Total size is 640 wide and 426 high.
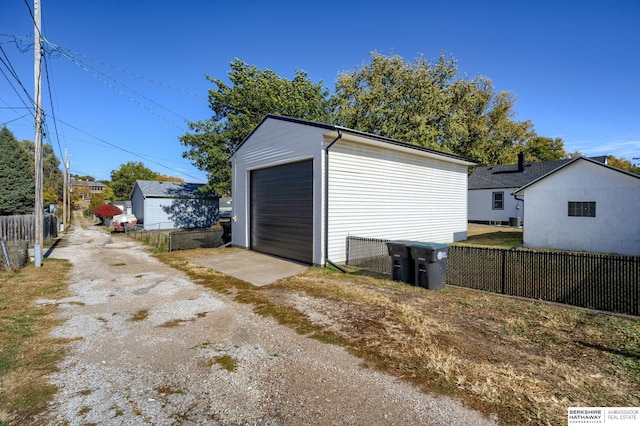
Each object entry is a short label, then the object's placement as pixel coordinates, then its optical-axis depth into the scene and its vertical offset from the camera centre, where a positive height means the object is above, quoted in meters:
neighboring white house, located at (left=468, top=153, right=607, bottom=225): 25.23 +1.88
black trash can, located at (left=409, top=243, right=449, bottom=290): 7.10 -1.28
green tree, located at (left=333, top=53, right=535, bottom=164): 23.84 +8.94
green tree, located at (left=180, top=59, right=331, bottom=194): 21.14 +7.34
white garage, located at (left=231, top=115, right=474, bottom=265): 9.89 +0.81
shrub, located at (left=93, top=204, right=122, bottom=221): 31.16 -0.13
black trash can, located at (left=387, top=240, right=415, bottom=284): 7.59 -1.28
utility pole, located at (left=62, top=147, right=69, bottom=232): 31.49 +2.87
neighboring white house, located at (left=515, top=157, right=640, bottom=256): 12.09 +0.08
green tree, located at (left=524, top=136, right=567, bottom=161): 40.49 +8.47
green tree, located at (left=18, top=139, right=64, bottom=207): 47.39 +6.66
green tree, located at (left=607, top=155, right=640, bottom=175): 39.04 +6.57
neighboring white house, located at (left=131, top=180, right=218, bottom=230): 26.25 +0.39
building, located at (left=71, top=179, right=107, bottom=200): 86.88 +6.98
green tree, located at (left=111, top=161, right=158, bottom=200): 58.41 +6.74
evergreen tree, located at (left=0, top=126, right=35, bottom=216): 26.31 +2.75
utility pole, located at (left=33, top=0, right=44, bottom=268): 10.37 +3.38
